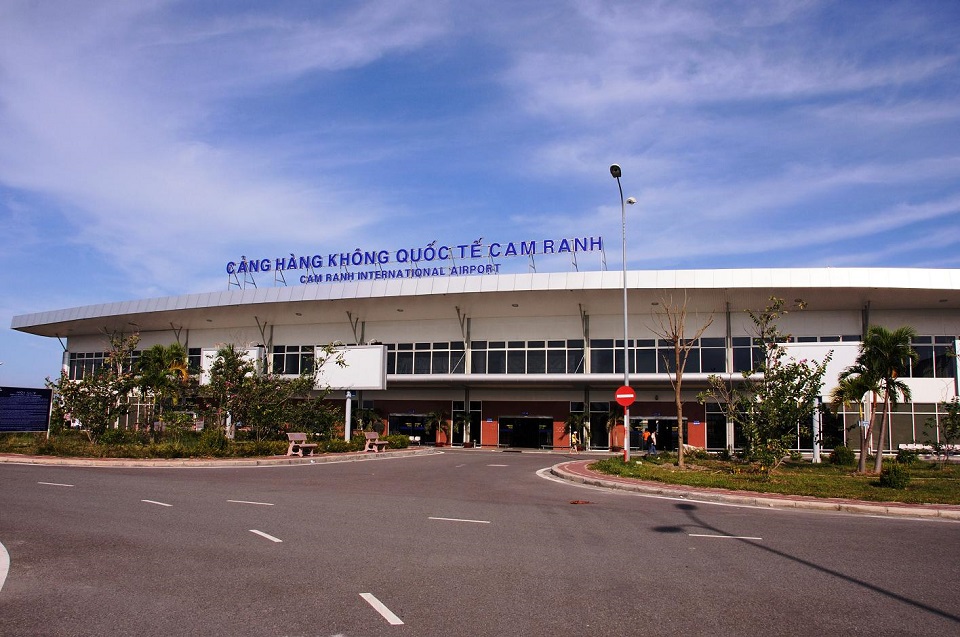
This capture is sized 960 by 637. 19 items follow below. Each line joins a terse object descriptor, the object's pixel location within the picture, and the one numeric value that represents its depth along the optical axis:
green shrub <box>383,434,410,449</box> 35.09
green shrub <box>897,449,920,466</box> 25.09
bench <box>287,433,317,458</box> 27.69
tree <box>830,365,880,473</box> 24.12
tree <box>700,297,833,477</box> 19.56
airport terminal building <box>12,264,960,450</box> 36.19
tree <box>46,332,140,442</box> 29.27
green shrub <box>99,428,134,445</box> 29.02
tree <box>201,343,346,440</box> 29.88
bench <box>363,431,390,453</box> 31.80
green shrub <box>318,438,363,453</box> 29.53
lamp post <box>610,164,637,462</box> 26.42
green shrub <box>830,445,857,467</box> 27.22
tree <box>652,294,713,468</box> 28.01
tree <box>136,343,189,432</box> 31.78
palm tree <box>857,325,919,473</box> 23.61
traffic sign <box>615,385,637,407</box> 26.39
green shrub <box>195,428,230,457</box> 26.12
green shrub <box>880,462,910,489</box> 16.80
